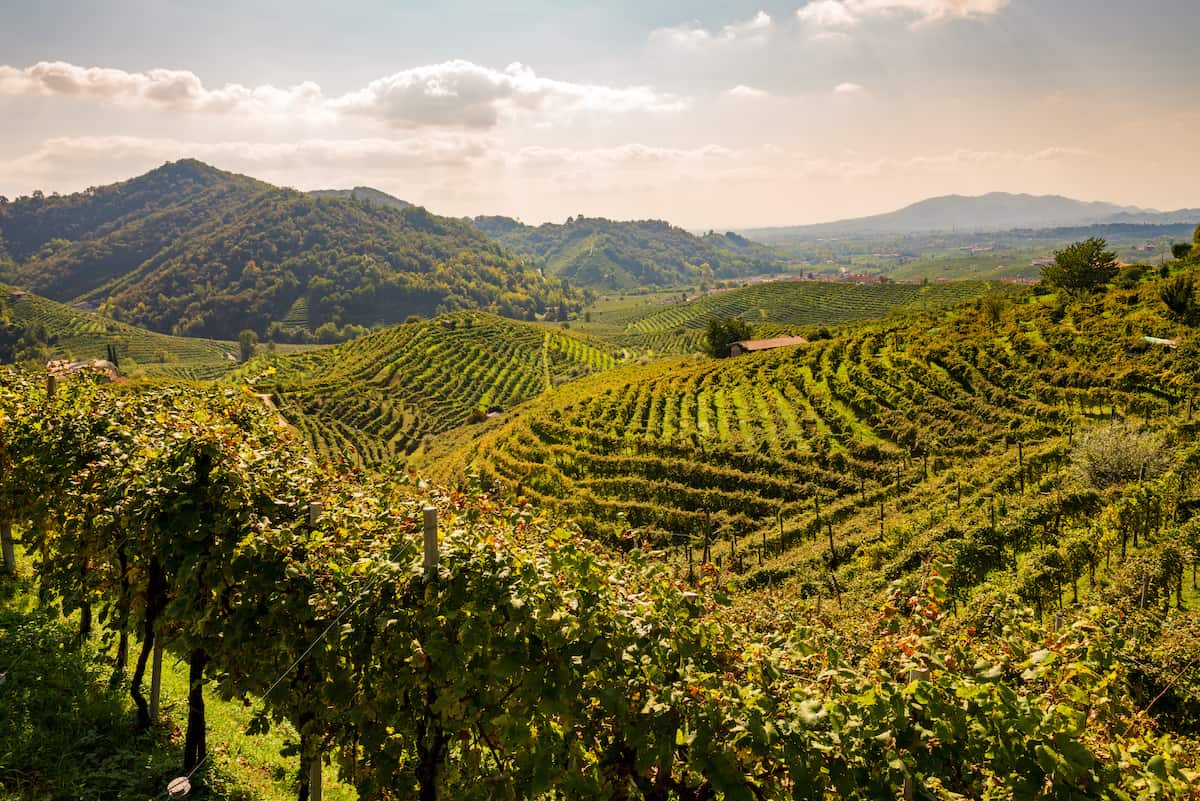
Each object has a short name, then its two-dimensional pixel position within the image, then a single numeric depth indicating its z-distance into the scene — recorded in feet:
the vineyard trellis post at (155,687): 23.08
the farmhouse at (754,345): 222.28
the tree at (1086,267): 160.35
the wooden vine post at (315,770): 17.26
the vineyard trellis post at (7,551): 36.29
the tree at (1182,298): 108.58
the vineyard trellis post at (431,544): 13.53
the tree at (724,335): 237.66
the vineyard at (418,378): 252.21
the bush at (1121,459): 66.74
